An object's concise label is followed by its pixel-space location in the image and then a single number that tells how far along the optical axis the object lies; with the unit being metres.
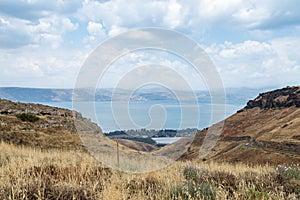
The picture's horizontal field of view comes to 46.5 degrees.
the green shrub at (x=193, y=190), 5.74
